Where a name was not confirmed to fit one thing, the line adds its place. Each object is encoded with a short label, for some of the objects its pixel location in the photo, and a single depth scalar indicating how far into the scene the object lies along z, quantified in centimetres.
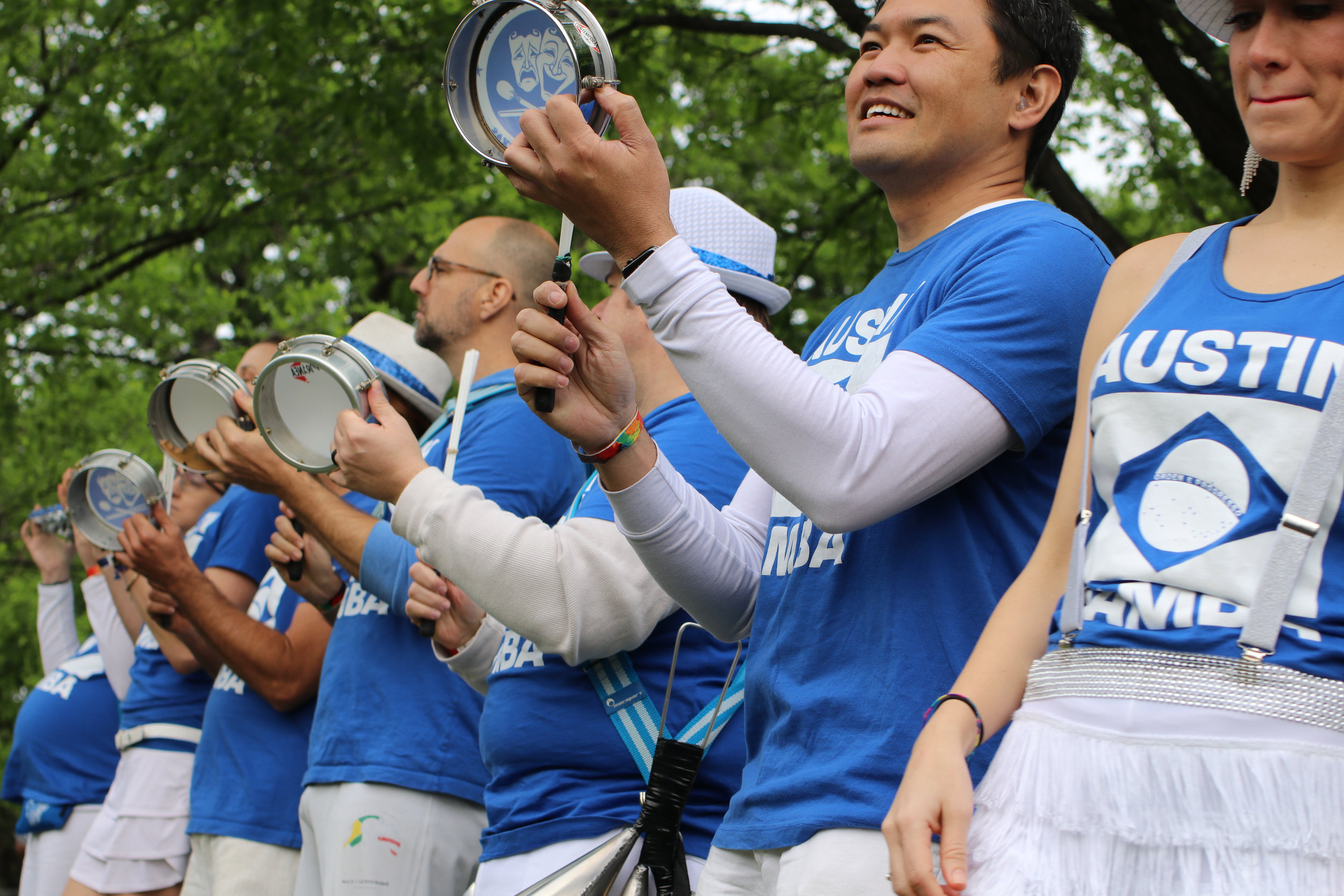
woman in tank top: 138
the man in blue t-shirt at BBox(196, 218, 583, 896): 354
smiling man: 182
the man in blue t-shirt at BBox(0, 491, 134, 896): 573
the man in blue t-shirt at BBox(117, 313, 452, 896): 423
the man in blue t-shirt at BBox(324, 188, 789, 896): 276
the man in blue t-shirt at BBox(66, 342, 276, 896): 476
